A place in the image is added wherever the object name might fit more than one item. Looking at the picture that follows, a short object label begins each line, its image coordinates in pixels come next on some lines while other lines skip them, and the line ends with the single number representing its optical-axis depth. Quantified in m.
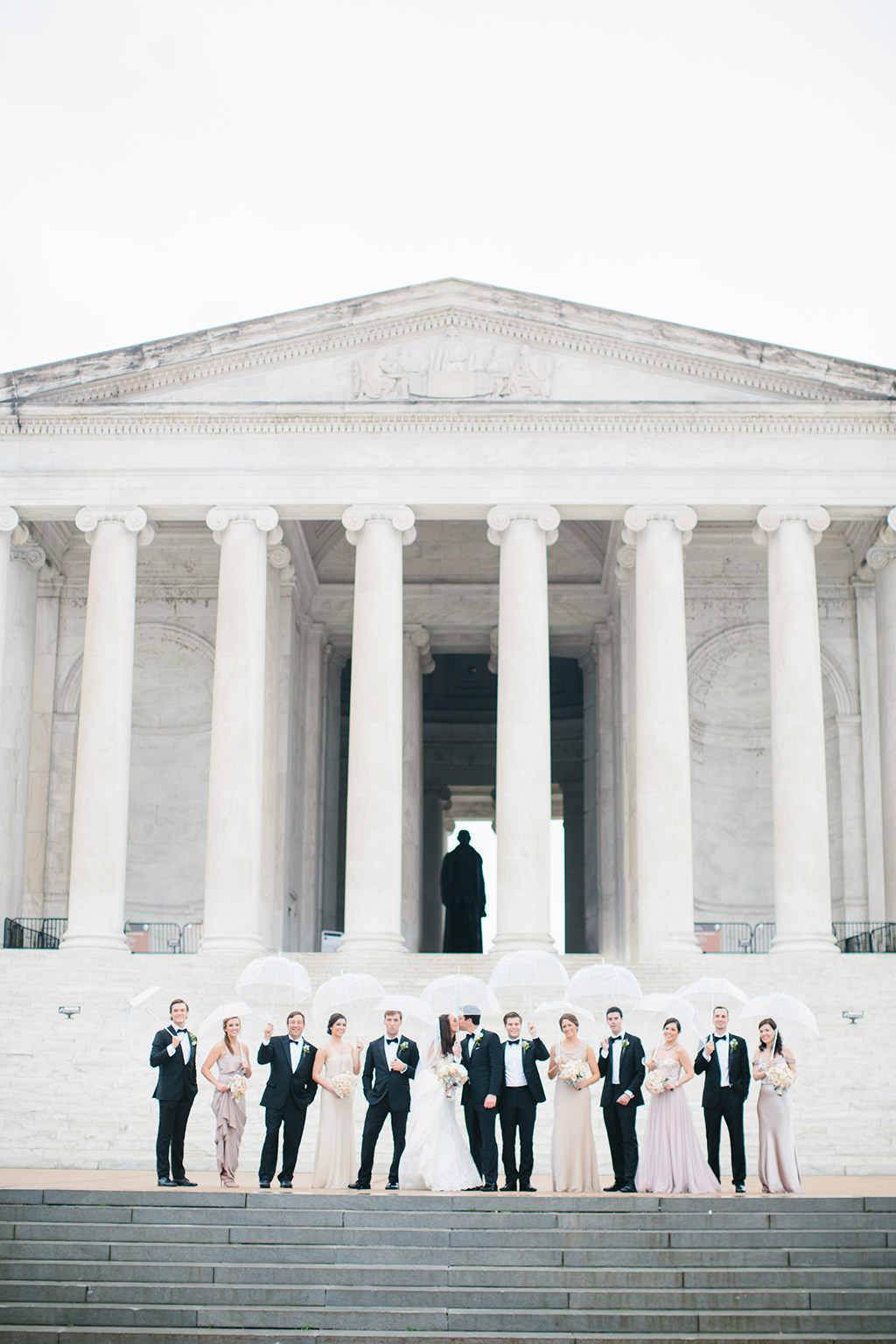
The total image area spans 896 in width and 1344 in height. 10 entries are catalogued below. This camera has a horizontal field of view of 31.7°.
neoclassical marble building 39.94
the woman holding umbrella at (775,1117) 22.02
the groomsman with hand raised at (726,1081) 22.36
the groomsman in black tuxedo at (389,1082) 21.95
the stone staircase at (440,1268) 16.91
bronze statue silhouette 49.19
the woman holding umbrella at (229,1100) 22.30
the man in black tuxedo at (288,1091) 22.03
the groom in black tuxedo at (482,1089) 21.75
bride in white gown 21.69
